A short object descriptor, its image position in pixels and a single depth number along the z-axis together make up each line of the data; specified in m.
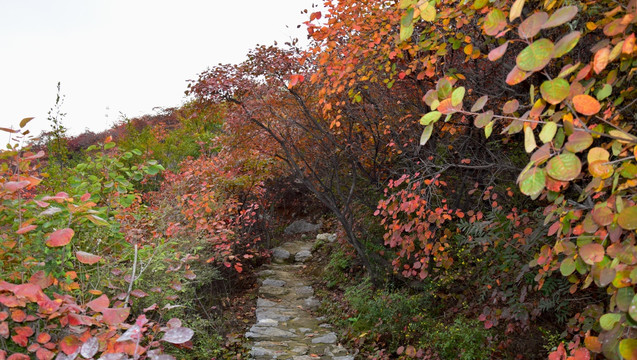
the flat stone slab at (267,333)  5.46
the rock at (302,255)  9.36
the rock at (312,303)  6.78
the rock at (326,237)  9.39
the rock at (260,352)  4.89
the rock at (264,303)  6.66
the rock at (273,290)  7.23
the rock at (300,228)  11.26
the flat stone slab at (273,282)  7.66
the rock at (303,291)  7.31
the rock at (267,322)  5.87
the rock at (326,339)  5.32
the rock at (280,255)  9.22
